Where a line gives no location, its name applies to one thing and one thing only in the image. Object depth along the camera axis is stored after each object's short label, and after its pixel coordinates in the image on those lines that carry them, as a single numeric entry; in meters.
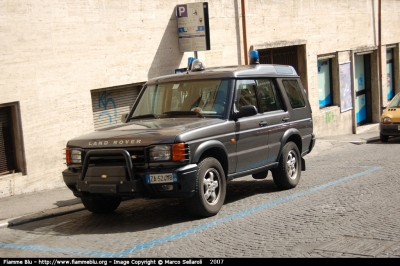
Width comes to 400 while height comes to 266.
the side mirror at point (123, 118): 9.99
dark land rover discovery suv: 8.16
